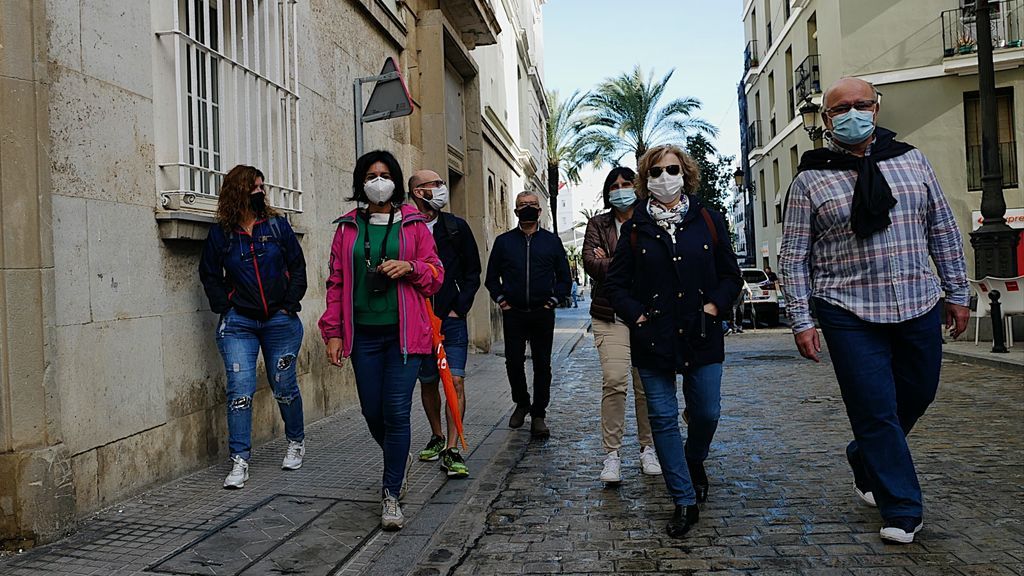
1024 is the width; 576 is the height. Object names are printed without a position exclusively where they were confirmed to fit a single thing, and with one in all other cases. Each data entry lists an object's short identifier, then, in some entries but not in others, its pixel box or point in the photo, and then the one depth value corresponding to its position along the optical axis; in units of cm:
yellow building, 2144
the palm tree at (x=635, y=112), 3594
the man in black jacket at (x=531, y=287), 665
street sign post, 707
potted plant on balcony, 2144
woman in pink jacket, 433
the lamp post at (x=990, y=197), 1263
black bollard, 1159
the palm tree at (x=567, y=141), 3841
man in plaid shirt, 384
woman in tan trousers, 528
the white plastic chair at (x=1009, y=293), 1183
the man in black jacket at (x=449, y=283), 566
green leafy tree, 3838
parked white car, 2119
